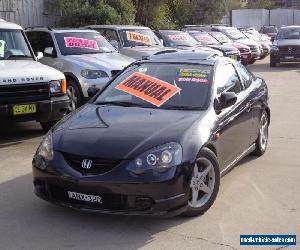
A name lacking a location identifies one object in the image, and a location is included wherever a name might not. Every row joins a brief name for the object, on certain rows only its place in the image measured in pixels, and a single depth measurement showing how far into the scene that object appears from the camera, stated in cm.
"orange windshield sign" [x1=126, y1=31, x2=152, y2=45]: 1377
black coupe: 436
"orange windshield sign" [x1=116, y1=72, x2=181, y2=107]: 555
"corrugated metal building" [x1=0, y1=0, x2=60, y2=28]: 1722
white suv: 760
